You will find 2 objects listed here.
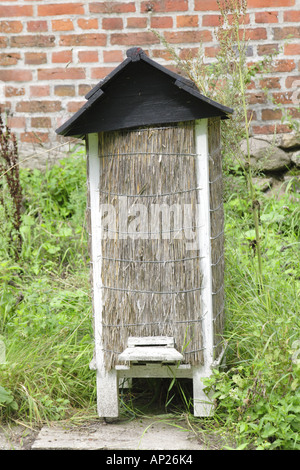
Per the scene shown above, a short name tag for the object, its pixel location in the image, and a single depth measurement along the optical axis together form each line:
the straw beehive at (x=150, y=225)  5.69
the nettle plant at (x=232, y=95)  6.59
